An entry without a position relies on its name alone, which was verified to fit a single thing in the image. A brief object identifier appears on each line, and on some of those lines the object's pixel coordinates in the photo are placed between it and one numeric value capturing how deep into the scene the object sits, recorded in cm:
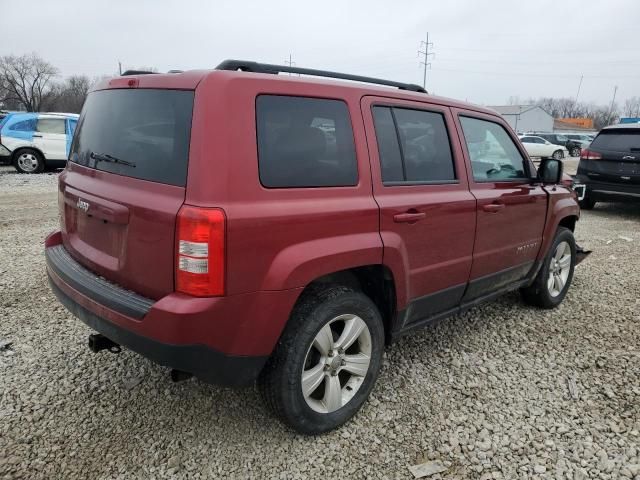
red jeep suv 208
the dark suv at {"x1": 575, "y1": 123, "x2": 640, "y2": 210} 855
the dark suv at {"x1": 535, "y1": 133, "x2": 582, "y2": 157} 3350
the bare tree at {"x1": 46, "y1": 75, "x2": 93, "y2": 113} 6979
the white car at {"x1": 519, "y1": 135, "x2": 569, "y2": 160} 2839
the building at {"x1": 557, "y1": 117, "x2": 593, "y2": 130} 8388
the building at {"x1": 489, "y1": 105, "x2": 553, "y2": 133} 8156
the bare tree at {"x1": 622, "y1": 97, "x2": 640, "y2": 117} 10478
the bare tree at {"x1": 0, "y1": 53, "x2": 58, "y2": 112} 7025
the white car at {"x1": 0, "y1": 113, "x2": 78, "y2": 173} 1298
